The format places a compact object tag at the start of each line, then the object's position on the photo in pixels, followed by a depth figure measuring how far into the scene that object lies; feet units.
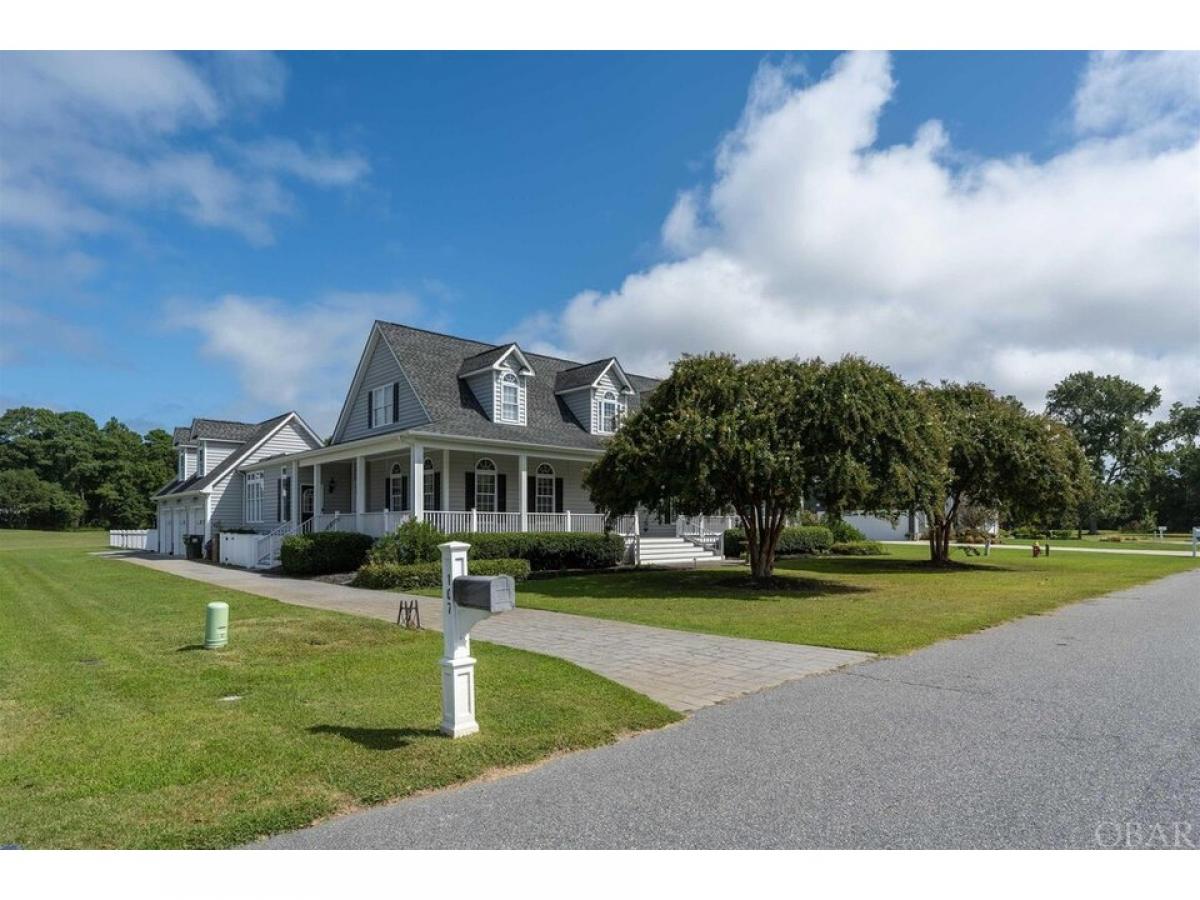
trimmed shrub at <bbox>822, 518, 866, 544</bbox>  113.50
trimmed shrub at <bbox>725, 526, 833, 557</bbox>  94.43
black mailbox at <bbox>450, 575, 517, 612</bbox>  17.39
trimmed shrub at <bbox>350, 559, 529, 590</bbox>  56.80
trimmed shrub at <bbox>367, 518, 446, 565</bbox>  60.08
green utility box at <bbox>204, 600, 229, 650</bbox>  30.63
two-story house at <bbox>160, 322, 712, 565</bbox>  72.64
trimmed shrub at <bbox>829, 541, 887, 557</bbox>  106.82
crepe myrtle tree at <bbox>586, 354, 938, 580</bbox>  51.29
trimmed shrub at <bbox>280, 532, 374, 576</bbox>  67.97
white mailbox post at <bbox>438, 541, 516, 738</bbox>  18.01
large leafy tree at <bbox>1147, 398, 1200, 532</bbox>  217.97
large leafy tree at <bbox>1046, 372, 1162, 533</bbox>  253.85
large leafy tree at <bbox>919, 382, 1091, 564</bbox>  75.36
